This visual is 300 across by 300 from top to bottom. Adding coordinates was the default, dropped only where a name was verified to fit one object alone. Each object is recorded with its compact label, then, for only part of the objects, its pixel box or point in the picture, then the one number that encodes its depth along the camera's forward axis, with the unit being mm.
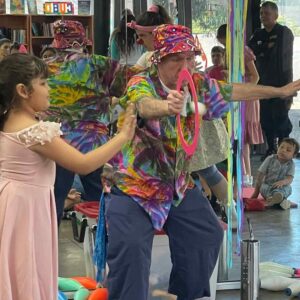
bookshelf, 6000
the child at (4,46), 5869
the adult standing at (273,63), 5427
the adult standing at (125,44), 4899
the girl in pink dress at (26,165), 3422
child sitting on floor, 5903
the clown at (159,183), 3779
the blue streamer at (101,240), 4062
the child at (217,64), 4954
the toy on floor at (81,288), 4470
